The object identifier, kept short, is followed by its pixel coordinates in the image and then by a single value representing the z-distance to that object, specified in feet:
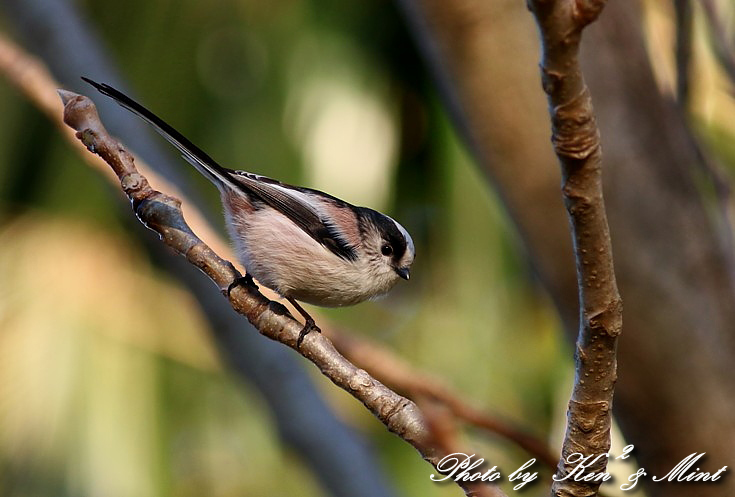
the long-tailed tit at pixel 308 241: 13.96
